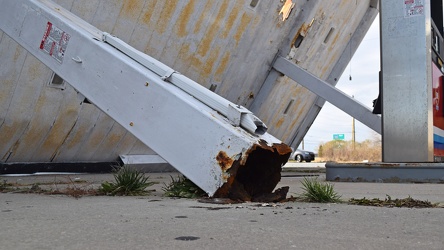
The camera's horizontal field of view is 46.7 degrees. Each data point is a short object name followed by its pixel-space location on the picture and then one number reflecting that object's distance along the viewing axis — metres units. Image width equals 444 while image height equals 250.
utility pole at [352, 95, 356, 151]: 68.32
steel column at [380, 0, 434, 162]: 7.85
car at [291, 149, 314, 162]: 39.00
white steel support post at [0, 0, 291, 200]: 4.54
